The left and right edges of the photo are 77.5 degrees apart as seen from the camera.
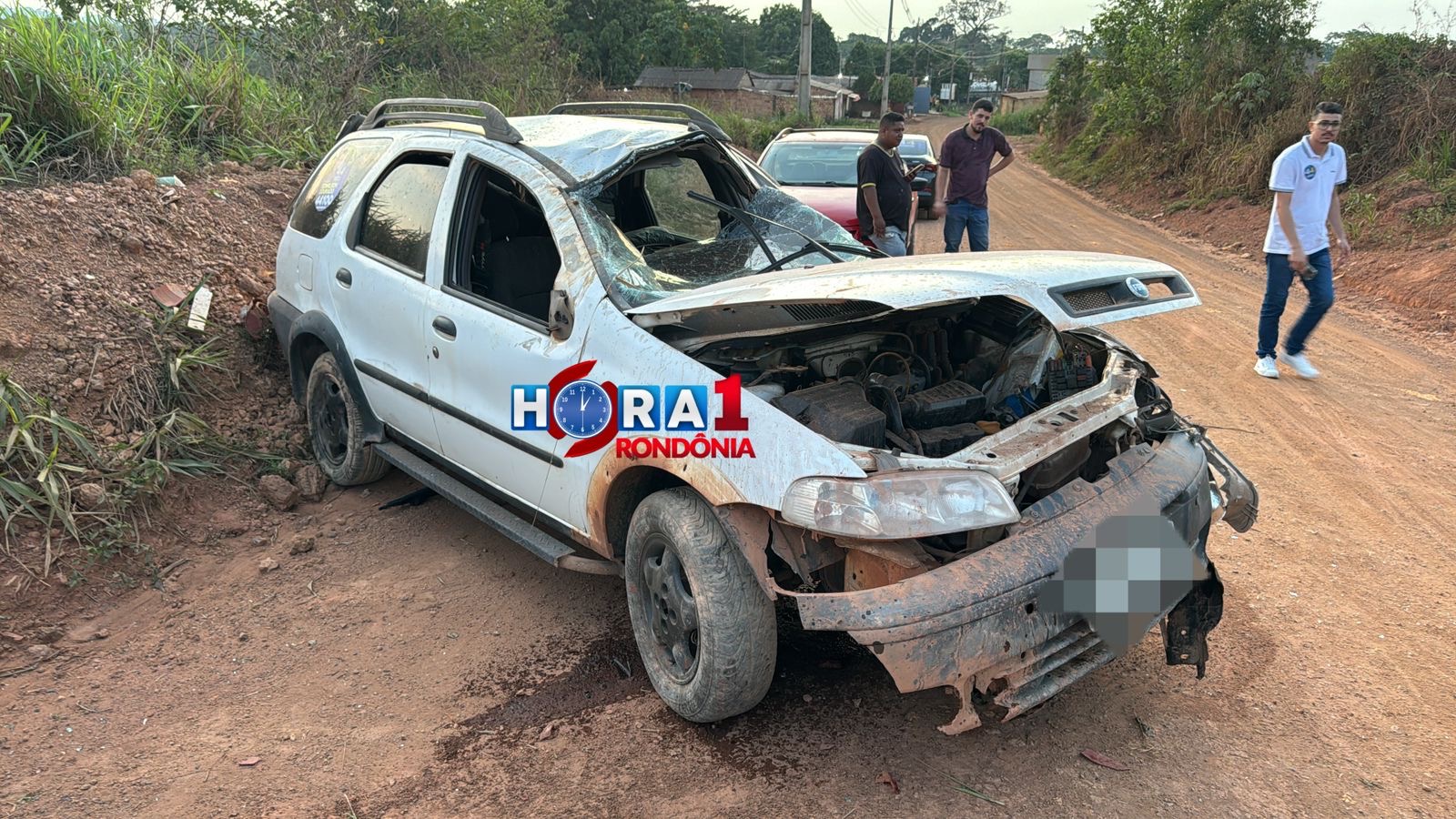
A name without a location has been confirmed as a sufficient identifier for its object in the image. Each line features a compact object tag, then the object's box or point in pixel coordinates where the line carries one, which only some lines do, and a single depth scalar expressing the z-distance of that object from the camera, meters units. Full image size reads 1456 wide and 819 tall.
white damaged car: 2.48
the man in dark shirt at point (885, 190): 7.08
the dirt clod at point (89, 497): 4.08
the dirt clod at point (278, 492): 4.66
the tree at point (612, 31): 41.06
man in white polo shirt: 6.02
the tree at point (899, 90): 59.91
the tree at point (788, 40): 76.50
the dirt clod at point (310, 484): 4.79
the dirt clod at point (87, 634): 3.64
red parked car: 8.49
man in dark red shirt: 7.75
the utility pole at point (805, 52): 21.52
